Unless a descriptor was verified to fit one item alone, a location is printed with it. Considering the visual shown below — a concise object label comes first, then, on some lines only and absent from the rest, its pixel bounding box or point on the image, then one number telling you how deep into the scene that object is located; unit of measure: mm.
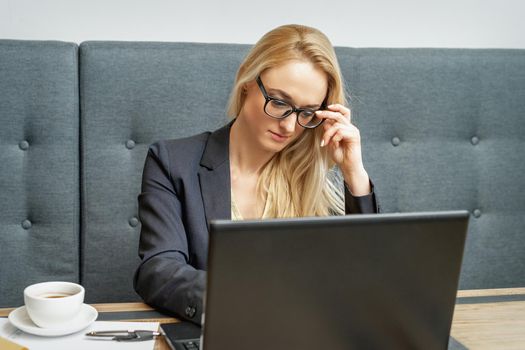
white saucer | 2175
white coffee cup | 2167
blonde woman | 2715
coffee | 2236
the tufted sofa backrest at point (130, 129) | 3087
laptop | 1877
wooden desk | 2269
